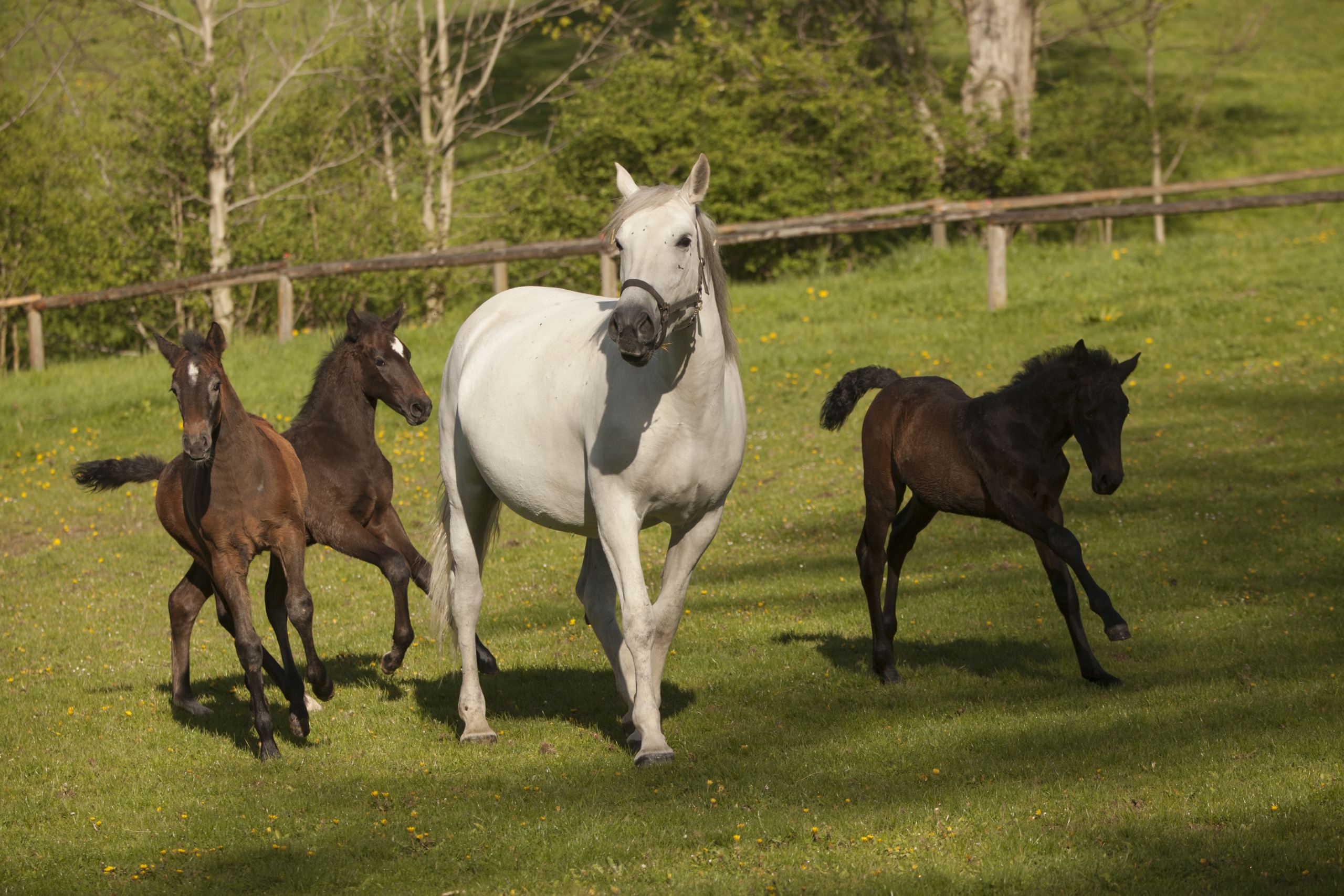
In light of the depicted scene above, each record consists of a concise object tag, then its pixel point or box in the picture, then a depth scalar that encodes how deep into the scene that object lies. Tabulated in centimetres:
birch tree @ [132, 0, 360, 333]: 4556
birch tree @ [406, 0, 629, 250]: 5291
